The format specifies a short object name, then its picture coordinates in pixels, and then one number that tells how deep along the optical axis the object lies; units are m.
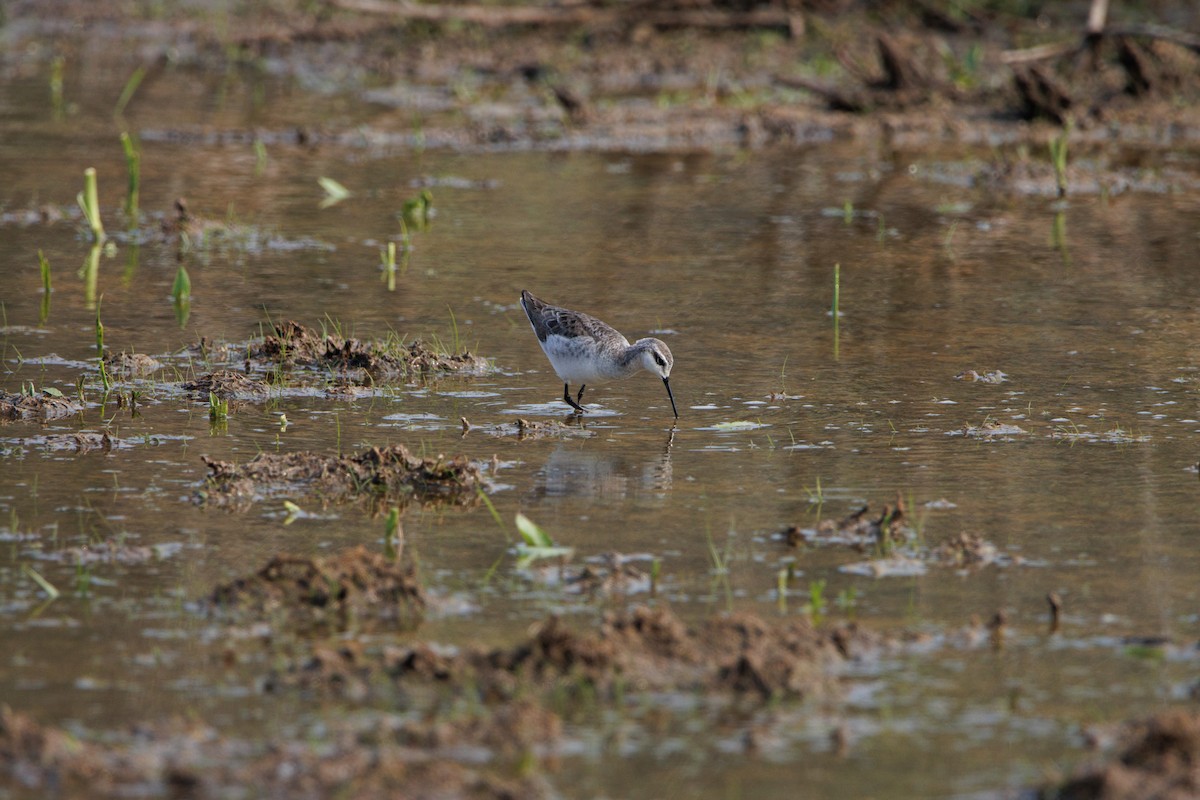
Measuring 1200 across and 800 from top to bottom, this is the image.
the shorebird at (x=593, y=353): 16.66
